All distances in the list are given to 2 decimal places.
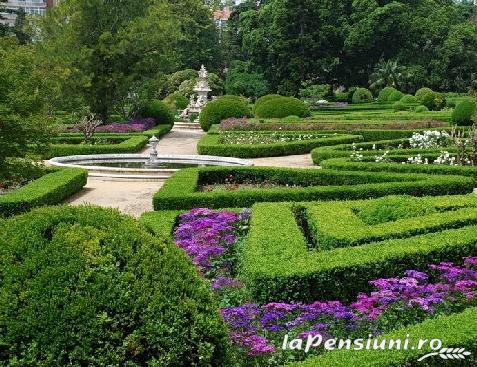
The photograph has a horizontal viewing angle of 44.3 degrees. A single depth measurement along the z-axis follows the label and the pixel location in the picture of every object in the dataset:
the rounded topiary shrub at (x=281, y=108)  30.45
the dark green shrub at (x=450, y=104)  38.94
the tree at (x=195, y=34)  55.62
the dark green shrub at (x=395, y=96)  43.28
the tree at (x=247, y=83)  48.30
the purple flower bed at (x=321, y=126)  24.22
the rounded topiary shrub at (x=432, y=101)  37.22
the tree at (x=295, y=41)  45.75
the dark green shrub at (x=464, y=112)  24.95
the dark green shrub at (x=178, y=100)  44.30
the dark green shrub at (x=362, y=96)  46.28
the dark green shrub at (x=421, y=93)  42.56
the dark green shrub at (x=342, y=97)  48.81
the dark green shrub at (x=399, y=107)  36.13
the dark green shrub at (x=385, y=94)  44.93
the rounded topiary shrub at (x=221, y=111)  29.72
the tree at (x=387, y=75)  49.47
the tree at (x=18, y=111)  9.63
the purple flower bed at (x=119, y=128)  25.78
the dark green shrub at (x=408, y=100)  39.04
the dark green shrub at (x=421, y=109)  33.27
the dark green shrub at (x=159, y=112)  31.81
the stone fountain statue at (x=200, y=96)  42.50
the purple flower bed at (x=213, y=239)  6.58
